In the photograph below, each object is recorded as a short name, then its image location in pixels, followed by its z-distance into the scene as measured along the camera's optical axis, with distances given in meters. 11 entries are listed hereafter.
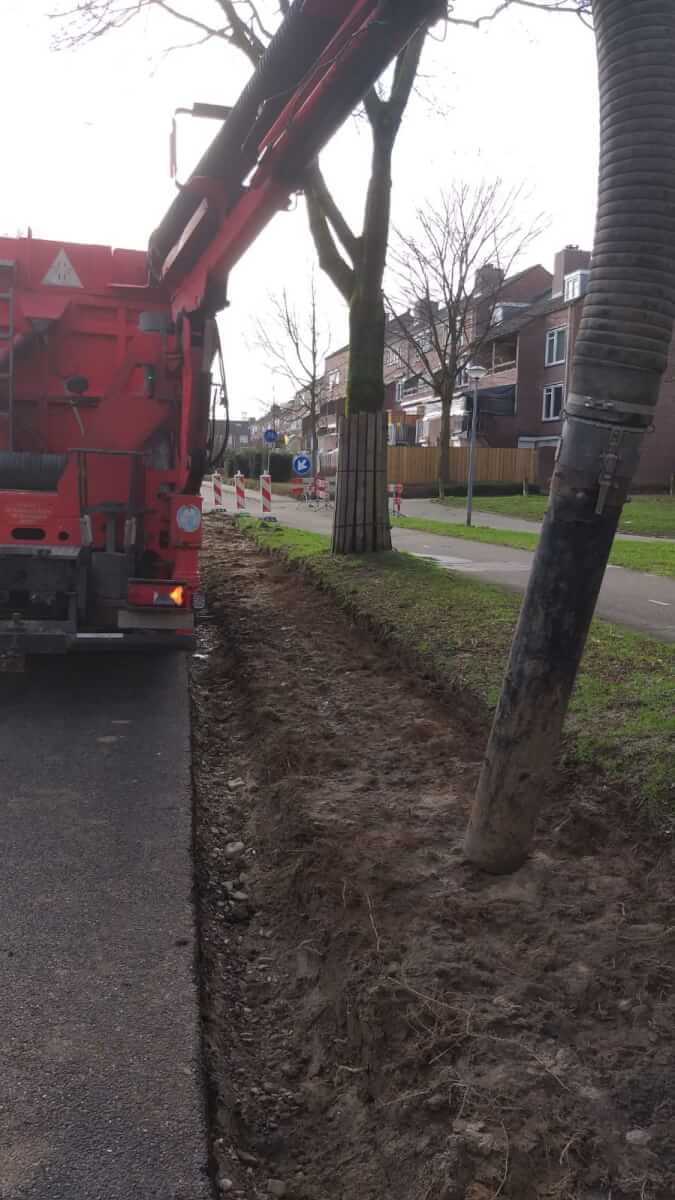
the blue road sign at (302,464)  31.22
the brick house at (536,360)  44.91
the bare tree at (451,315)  36.31
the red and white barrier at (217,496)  27.55
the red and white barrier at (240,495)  27.67
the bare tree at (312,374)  47.44
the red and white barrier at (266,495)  25.05
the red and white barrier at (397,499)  26.69
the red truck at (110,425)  7.30
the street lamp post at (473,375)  22.95
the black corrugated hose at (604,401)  3.23
